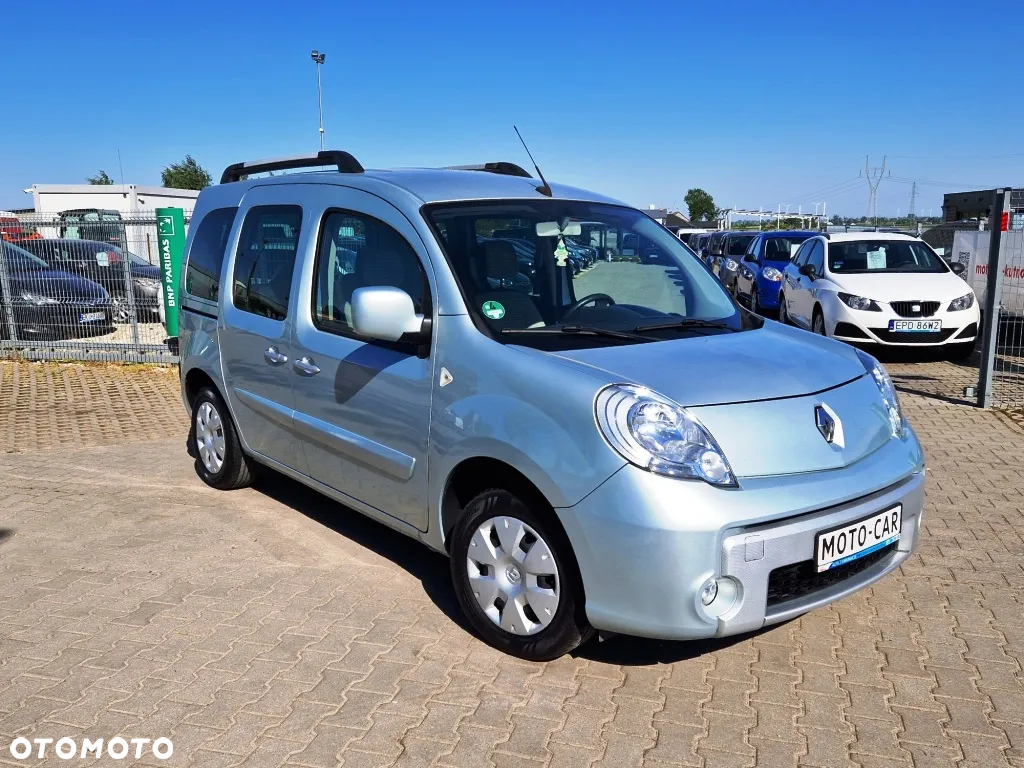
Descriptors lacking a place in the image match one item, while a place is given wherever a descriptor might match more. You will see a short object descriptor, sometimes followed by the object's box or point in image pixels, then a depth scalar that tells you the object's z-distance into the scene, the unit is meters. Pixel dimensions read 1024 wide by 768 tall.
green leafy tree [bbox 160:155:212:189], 70.38
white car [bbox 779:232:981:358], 10.91
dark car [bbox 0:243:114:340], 11.50
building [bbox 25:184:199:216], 27.44
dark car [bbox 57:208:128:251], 11.12
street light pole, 38.56
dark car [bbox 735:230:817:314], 16.52
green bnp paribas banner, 10.76
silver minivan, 3.09
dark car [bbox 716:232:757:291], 19.56
